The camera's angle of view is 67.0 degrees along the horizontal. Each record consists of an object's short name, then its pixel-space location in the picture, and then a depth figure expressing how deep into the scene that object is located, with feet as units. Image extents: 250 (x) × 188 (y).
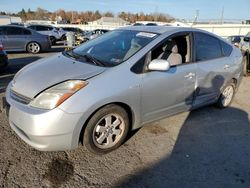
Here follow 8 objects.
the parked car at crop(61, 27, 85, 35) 61.41
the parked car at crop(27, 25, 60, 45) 48.79
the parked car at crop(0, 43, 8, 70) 17.47
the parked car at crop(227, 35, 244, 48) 47.72
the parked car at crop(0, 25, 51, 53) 30.03
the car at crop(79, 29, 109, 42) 57.94
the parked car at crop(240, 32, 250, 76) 20.83
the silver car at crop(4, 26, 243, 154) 6.74
